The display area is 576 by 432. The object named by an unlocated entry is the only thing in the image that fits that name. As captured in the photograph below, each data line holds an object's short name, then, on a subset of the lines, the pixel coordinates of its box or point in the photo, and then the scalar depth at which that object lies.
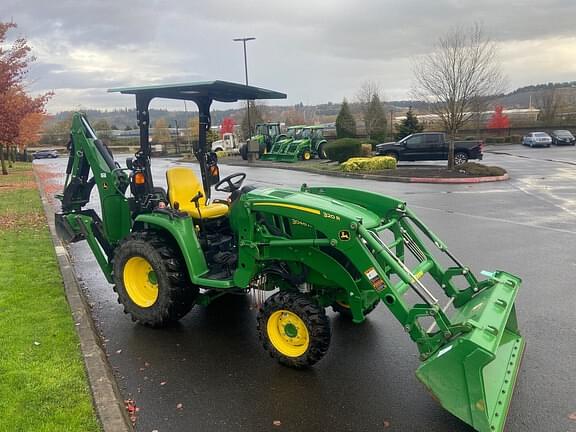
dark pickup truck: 25.11
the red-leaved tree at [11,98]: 17.67
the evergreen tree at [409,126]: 40.25
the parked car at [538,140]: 39.66
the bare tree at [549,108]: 51.73
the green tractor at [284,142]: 29.80
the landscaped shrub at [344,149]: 25.27
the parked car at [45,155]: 52.06
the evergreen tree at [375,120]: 40.27
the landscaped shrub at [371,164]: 21.70
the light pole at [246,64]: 36.34
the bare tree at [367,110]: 41.88
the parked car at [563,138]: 41.00
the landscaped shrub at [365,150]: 25.55
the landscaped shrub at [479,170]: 19.06
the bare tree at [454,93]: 19.88
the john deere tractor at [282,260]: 3.48
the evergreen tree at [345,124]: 39.59
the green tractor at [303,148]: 29.12
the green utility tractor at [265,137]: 30.84
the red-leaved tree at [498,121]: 51.72
